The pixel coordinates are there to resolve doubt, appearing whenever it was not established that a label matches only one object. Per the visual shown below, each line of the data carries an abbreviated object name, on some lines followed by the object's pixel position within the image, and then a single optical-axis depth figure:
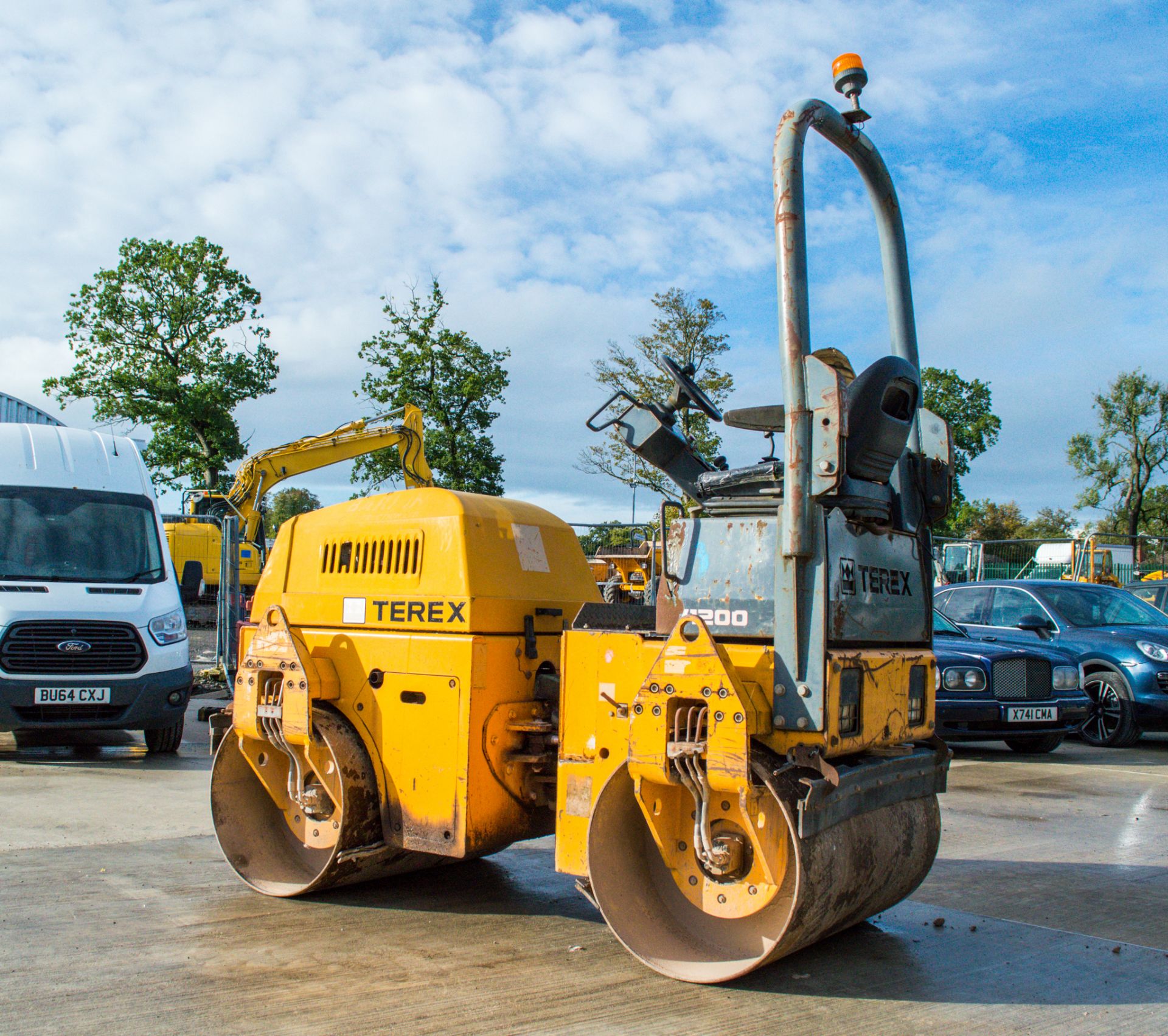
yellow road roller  3.48
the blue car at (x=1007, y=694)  9.46
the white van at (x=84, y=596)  8.35
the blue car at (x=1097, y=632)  10.45
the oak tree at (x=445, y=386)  36.53
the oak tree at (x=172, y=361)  42.50
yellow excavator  15.38
